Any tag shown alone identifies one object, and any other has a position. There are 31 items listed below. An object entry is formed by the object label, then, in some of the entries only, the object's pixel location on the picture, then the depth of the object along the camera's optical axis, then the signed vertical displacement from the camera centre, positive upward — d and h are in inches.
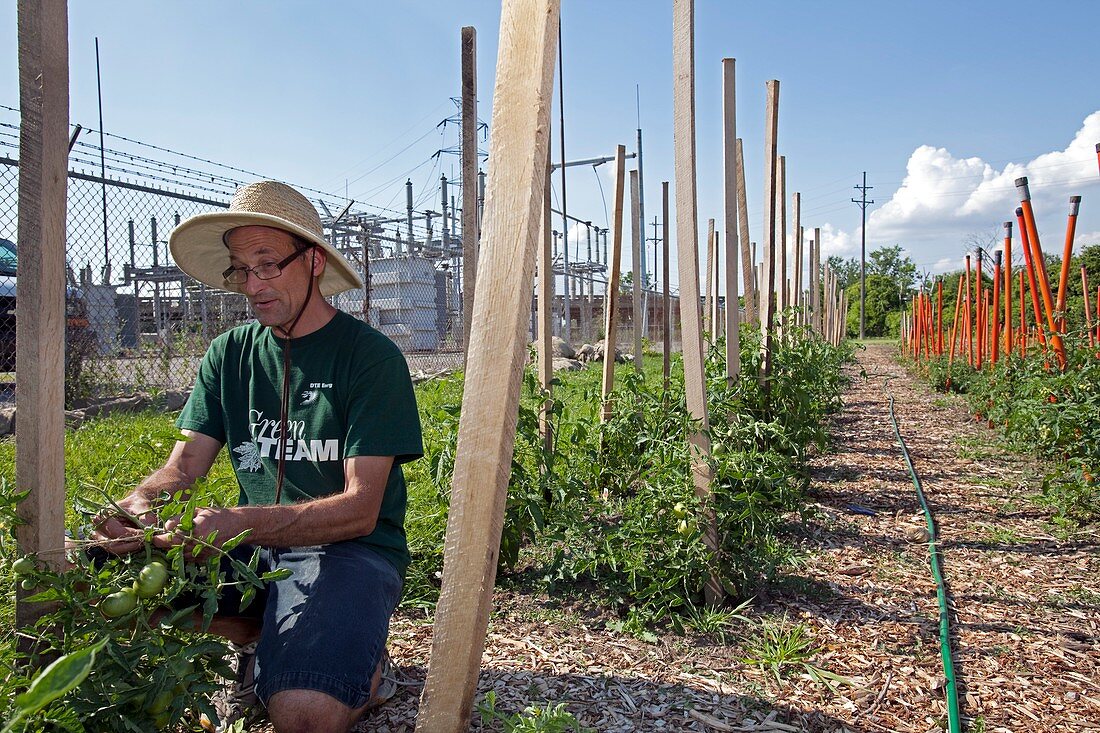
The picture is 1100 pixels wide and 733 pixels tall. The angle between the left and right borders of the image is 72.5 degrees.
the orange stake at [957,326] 476.1 +8.7
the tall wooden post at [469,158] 119.2 +30.2
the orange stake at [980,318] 392.2 +11.0
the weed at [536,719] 67.8 -34.8
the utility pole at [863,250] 1763.8 +257.7
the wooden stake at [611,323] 173.3 +4.5
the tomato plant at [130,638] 55.4 -22.9
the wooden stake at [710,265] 304.2 +32.8
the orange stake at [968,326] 439.2 +7.7
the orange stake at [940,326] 555.5 +10.1
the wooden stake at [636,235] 234.1 +34.0
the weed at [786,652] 98.7 -43.2
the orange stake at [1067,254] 220.5 +25.8
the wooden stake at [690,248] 111.3 +14.4
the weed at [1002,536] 156.8 -42.1
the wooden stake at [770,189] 198.1 +40.4
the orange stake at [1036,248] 231.9 +28.7
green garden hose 86.7 -42.0
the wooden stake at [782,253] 251.3 +30.4
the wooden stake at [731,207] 150.0 +27.4
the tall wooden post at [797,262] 310.7 +32.6
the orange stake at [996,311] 351.1 +13.5
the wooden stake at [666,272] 250.1 +24.0
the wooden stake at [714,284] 290.4 +26.3
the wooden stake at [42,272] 59.8 +6.1
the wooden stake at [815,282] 439.6 +36.5
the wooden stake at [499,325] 59.1 +1.5
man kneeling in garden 76.2 -13.1
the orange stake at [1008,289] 306.9 +22.0
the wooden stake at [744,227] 206.3 +31.9
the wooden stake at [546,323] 148.2 +4.1
